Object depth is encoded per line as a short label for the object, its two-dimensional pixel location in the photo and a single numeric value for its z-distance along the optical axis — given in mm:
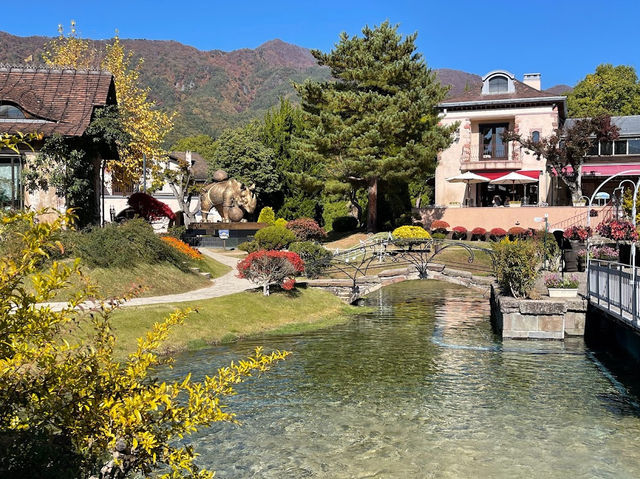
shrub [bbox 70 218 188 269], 25375
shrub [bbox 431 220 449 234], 47938
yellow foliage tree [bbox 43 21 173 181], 46688
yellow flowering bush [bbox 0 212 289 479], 5520
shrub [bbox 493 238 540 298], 22969
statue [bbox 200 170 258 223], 53156
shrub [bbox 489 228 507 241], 45656
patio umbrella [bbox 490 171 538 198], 48344
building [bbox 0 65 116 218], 29125
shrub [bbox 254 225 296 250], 39344
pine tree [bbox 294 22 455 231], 44781
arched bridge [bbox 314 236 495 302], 31688
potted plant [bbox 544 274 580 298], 23375
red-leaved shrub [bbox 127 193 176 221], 38844
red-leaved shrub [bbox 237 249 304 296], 26203
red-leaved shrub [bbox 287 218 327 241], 45506
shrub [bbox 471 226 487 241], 46716
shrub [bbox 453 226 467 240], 47281
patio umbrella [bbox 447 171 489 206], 49125
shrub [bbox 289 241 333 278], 33562
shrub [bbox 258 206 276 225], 51388
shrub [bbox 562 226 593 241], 28750
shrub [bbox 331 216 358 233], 53250
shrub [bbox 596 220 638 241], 25884
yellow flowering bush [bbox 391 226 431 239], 40750
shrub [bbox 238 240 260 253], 39438
